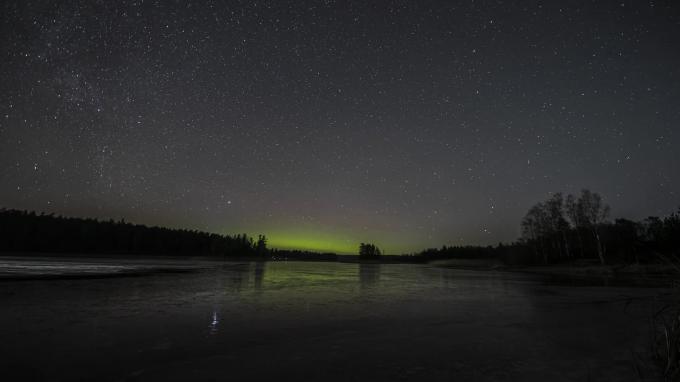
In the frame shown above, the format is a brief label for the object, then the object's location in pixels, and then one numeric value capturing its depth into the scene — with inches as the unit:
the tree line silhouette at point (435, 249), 2117.4
